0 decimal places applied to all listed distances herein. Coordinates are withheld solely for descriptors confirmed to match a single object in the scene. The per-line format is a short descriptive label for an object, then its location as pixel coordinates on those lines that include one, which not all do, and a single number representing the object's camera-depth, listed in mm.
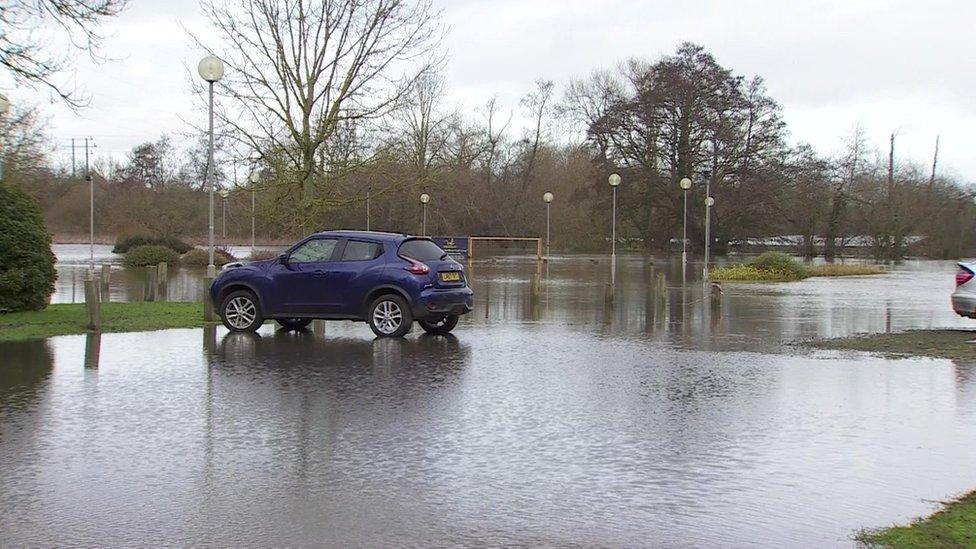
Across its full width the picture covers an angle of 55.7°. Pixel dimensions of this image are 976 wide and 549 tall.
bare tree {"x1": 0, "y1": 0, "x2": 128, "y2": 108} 17375
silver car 15641
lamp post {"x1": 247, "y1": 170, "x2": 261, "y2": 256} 36900
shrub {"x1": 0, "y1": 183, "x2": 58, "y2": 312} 15953
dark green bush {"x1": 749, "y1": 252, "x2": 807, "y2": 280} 36812
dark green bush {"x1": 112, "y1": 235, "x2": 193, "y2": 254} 50250
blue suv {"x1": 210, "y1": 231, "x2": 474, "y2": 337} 15016
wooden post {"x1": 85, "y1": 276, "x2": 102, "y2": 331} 15070
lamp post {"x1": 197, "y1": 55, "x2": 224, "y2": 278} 17500
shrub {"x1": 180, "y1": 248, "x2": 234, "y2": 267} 42156
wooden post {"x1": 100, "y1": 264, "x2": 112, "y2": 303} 23973
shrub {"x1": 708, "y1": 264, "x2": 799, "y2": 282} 36062
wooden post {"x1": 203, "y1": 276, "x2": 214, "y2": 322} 16880
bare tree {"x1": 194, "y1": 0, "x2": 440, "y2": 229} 28234
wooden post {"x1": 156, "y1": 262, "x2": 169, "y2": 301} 25428
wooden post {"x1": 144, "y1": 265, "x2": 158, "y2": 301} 24625
